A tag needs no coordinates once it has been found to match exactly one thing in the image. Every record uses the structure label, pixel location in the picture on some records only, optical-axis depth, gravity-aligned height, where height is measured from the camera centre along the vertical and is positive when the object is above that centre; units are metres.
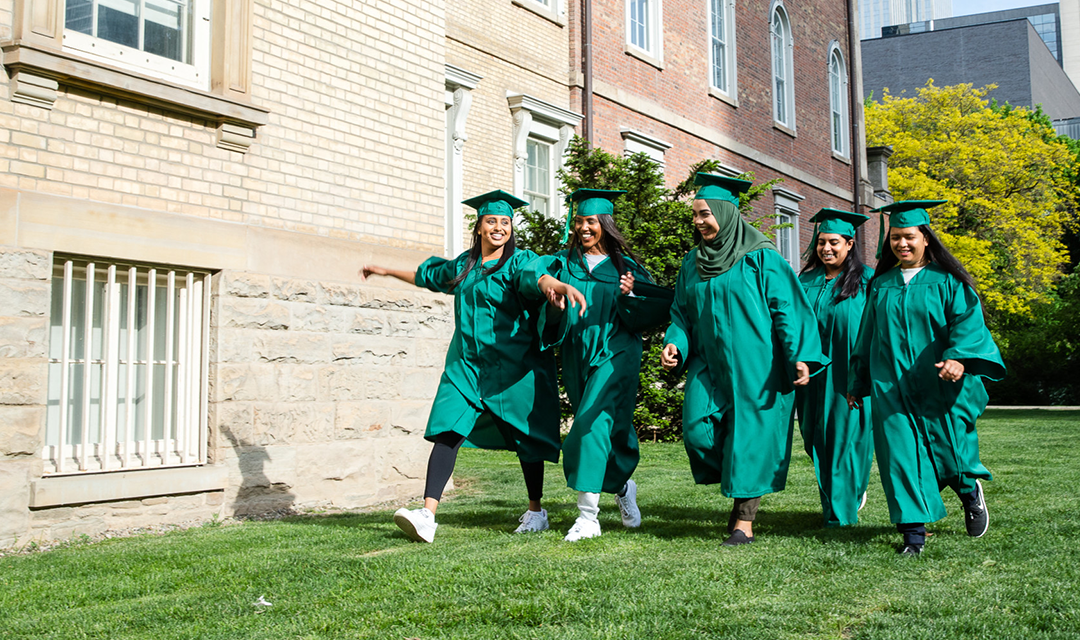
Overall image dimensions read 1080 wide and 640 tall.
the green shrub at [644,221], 12.73 +2.03
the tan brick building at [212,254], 6.31 +0.93
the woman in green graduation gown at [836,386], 6.08 -0.04
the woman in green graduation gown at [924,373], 5.30 +0.03
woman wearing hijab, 5.55 +0.14
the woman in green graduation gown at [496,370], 6.04 +0.07
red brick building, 16.05 +5.42
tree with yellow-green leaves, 29.95 +5.91
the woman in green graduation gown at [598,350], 5.90 +0.19
